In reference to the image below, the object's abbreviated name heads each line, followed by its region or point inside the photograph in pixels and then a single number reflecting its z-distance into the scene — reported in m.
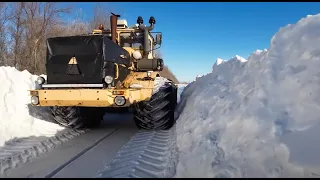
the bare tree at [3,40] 11.67
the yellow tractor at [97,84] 4.11
